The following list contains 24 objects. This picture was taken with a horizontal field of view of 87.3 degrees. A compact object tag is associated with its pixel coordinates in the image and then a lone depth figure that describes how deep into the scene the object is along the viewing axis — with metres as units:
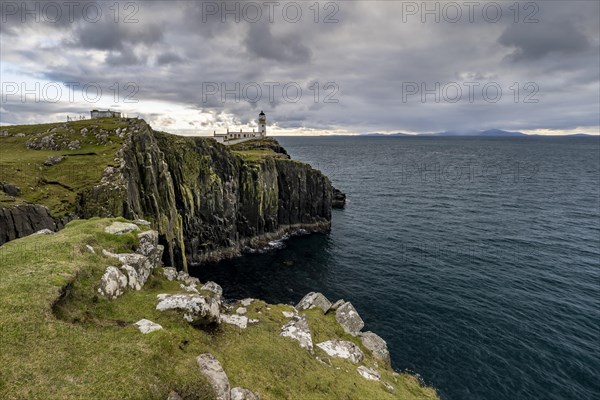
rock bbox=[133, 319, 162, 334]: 15.91
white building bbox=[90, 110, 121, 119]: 74.69
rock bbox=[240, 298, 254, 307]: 28.54
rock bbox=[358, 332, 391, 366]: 27.73
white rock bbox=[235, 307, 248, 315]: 26.19
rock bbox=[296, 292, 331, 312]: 32.53
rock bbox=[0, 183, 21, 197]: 36.12
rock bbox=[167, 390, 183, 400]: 12.91
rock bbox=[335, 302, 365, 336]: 30.16
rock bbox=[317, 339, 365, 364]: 23.58
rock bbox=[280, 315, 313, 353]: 22.23
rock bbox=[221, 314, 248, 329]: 22.33
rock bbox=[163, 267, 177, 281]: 27.44
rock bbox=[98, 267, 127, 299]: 19.25
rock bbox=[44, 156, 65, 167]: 46.59
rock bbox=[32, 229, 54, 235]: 28.62
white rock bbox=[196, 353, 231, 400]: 14.13
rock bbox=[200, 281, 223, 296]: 30.13
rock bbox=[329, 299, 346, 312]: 32.96
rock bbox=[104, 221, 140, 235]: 26.23
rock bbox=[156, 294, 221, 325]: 18.94
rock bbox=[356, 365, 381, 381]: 21.49
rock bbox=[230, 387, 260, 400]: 14.77
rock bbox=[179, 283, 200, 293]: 25.60
